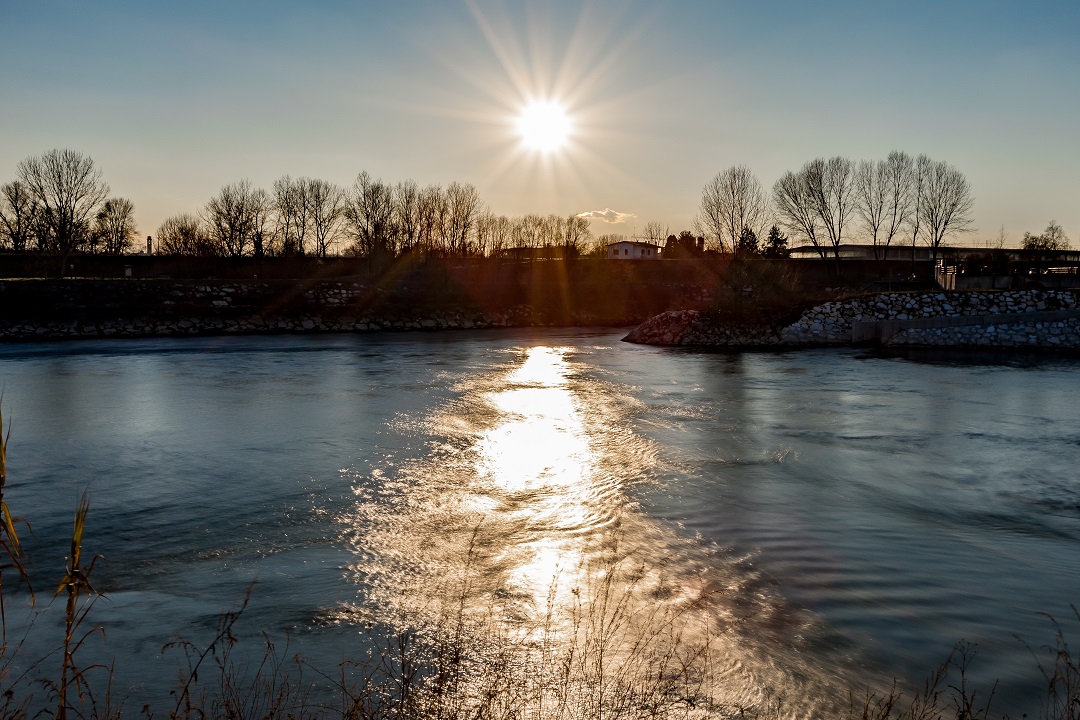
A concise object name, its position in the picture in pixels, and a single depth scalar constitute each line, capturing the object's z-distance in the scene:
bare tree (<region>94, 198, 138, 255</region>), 91.25
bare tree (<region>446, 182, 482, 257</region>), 80.81
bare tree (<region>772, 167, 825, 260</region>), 75.94
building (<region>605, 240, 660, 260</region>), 106.56
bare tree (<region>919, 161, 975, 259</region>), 75.88
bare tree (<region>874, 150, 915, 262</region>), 74.81
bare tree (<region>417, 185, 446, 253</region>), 79.50
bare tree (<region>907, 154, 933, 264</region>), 75.31
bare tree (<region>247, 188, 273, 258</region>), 87.16
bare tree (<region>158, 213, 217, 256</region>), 76.96
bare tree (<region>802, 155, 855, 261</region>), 75.25
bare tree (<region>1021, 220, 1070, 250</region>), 89.06
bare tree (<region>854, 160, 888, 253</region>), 75.31
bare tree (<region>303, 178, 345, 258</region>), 91.38
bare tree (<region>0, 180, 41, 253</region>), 80.19
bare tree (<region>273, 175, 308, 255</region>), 90.19
